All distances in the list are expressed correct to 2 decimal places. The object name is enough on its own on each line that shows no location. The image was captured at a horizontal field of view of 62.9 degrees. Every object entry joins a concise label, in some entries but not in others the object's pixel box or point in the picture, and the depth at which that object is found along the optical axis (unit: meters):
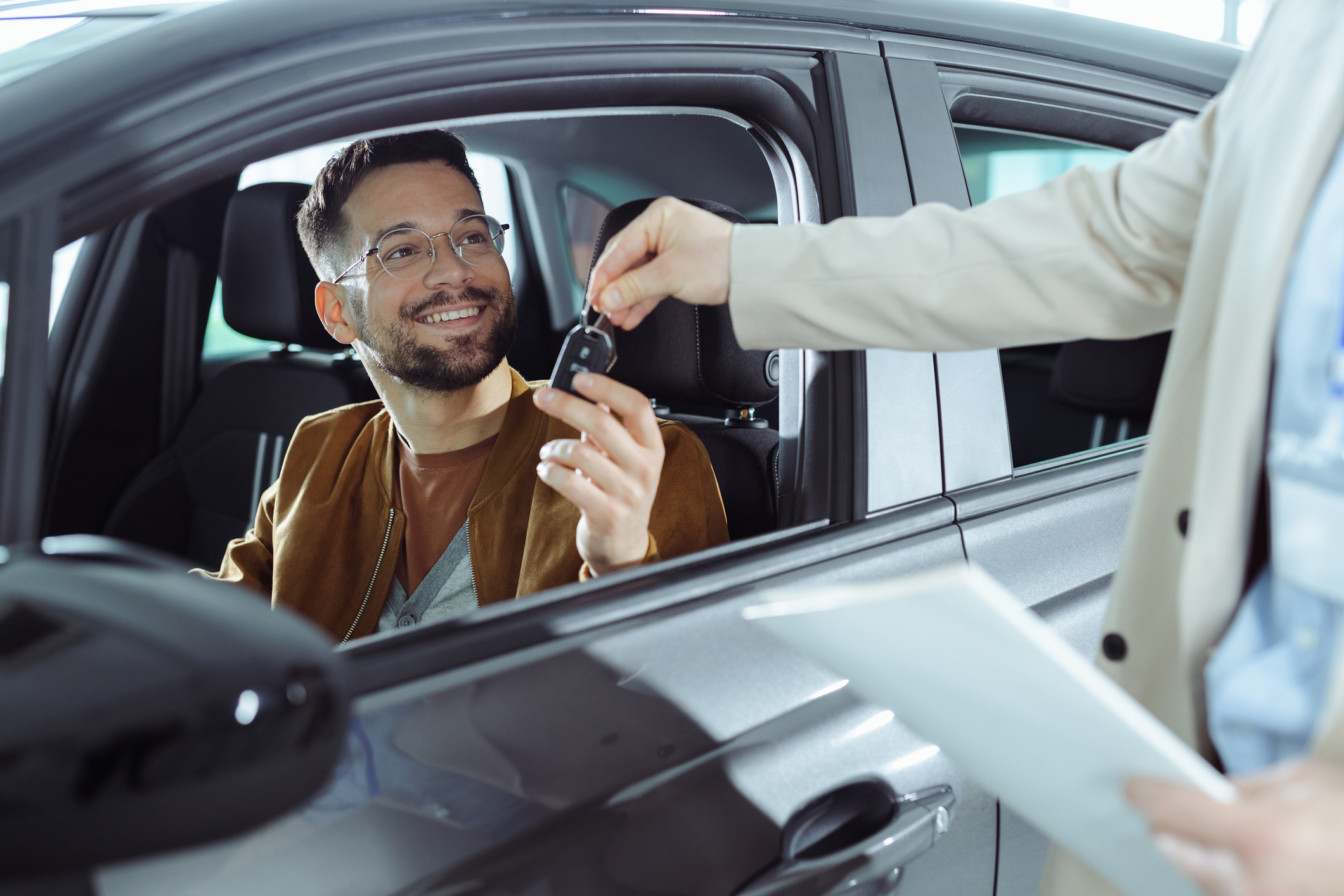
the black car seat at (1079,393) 2.73
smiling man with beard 1.65
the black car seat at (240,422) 2.59
